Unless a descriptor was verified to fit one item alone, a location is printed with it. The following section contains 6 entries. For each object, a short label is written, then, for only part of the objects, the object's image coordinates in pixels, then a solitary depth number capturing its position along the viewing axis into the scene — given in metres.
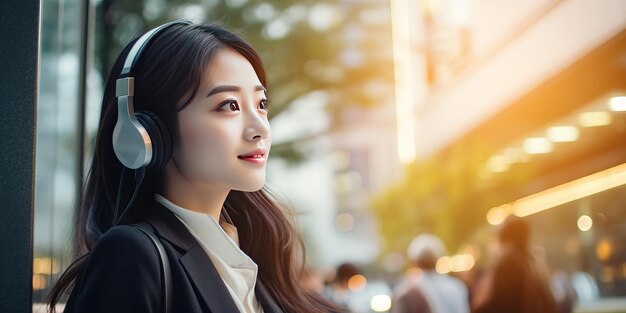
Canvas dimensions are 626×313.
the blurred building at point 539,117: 5.84
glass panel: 2.29
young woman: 1.28
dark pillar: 1.28
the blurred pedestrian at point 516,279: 4.14
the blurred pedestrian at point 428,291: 4.99
